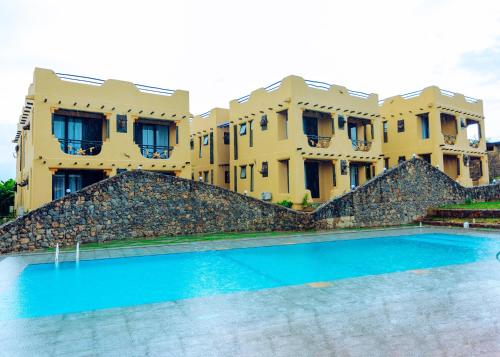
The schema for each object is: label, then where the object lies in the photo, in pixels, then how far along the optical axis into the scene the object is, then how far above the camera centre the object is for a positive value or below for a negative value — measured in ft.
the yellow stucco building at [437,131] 98.73 +19.81
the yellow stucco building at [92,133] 64.44 +14.84
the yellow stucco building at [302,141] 77.51 +14.42
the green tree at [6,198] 92.53 +3.51
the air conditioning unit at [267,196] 81.66 +2.11
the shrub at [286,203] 75.88 +0.44
